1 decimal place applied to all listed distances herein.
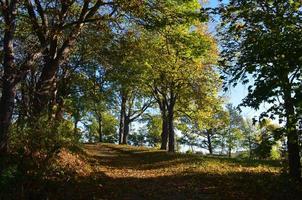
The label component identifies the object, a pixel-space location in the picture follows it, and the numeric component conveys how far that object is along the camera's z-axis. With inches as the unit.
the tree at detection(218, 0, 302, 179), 282.8
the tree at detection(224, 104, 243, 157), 2193.2
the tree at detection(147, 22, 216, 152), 810.9
